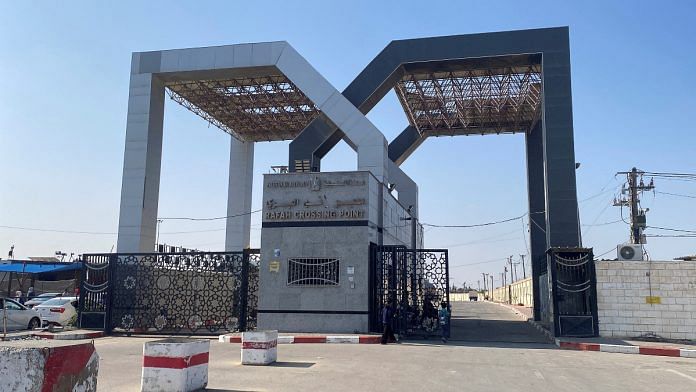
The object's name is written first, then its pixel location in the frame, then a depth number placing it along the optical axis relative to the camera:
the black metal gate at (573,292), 20.33
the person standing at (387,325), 18.72
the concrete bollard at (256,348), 12.60
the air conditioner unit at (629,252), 21.28
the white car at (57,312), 25.92
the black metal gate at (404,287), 20.33
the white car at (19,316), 24.75
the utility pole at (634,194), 40.20
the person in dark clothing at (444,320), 19.72
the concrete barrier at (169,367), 9.08
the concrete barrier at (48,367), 5.48
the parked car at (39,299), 31.20
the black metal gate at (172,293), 21.97
